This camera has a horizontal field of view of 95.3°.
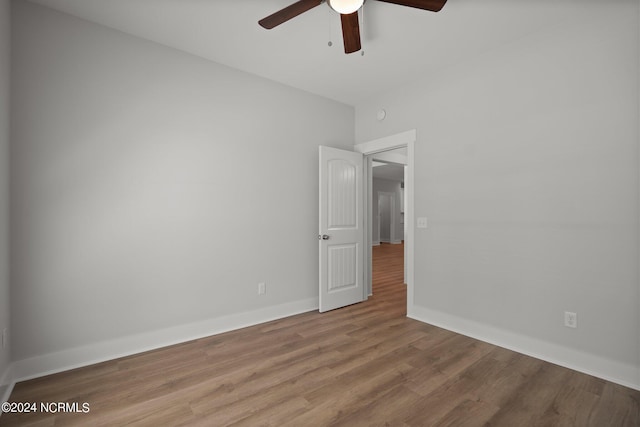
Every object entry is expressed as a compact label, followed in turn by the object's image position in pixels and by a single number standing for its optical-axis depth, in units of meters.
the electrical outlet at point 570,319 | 2.29
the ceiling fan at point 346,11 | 1.81
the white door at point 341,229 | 3.64
